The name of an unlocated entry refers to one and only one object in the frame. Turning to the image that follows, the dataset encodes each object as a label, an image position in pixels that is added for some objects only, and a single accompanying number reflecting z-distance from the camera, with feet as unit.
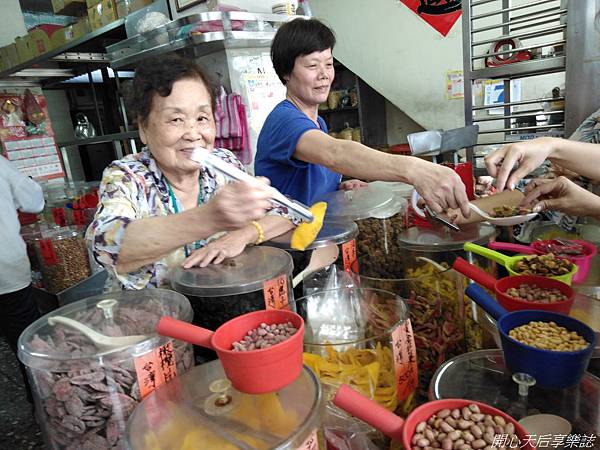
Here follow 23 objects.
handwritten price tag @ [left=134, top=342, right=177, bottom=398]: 2.04
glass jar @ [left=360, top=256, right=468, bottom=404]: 2.77
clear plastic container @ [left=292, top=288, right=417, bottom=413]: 2.25
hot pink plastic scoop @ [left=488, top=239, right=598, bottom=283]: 2.92
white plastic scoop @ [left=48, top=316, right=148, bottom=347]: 2.08
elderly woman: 2.93
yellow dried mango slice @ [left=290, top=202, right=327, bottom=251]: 2.97
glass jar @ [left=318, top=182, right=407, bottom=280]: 3.77
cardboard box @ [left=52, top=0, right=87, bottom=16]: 12.16
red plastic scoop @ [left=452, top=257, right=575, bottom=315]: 2.23
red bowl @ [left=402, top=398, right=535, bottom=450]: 1.47
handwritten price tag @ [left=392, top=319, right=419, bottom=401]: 2.32
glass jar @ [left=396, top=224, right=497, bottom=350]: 3.24
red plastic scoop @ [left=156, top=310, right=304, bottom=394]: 1.73
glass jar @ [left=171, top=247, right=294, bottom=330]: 2.68
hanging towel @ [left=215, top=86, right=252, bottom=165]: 8.98
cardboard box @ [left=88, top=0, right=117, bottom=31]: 10.37
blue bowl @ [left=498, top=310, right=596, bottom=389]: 1.80
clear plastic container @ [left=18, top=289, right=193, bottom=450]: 1.96
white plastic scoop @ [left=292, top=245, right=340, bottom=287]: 3.36
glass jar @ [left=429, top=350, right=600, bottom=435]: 1.95
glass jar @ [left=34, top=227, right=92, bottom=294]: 9.04
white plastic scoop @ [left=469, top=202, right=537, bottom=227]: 3.41
